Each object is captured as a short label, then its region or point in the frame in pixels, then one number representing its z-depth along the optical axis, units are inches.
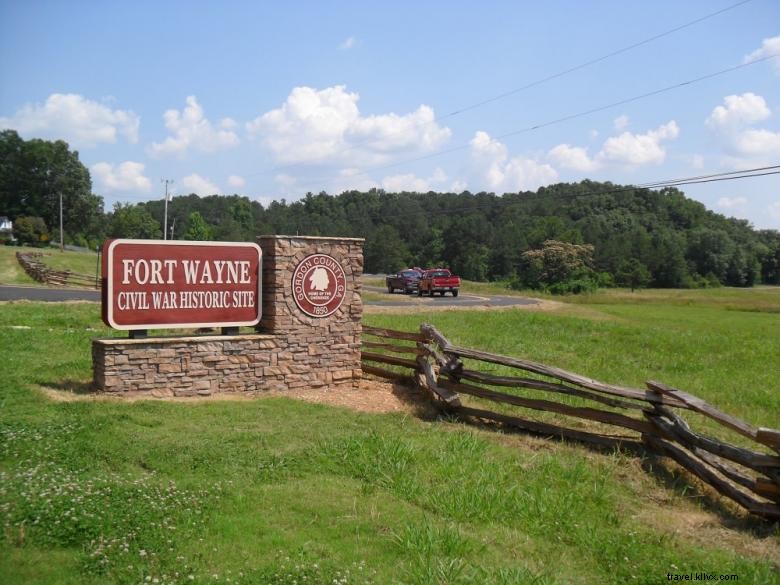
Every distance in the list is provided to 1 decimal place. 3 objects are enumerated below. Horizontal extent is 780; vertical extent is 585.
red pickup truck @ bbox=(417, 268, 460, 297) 1678.2
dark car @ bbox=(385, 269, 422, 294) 1761.8
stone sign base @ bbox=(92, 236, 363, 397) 413.4
